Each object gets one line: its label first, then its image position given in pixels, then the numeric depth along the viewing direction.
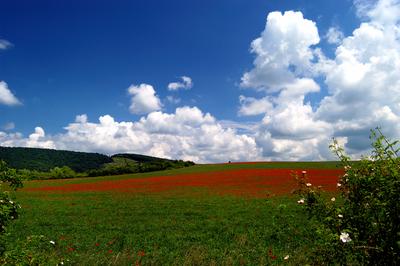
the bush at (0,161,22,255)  4.83
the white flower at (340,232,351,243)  3.23
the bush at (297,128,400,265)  3.32
